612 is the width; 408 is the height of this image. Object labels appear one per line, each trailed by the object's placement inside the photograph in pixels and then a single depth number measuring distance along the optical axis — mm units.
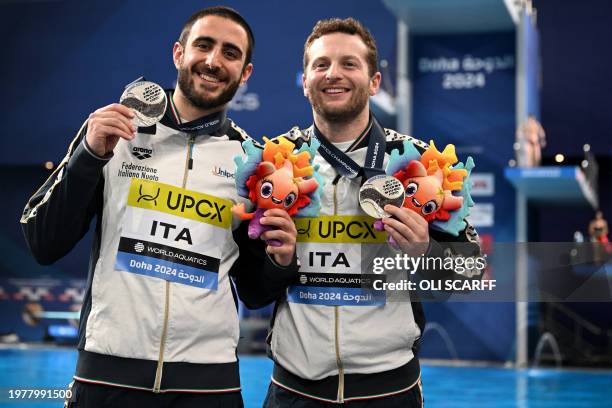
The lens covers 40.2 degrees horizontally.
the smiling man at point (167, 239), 2680
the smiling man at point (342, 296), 2881
